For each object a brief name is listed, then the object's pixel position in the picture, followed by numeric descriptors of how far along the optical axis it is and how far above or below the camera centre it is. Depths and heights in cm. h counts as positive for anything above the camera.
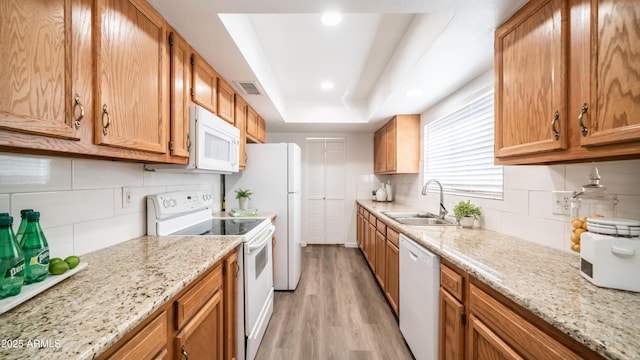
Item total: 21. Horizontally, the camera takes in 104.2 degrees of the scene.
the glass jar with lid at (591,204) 111 -11
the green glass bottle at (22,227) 85 -17
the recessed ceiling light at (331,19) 185 +123
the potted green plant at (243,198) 278 -20
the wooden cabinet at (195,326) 77 -58
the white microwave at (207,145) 164 +26
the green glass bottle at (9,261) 73 -25
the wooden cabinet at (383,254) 220 -80
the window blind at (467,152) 197 +28
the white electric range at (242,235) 166 -42
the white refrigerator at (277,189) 285 -10
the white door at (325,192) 472 -22
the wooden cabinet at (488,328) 77 -56
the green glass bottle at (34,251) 85 -25
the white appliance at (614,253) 84 -25
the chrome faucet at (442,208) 241 -27
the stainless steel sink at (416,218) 248 -40
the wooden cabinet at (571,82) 81 +40
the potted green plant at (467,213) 197 -26
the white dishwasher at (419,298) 147 -78
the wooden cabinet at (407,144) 337 +49
